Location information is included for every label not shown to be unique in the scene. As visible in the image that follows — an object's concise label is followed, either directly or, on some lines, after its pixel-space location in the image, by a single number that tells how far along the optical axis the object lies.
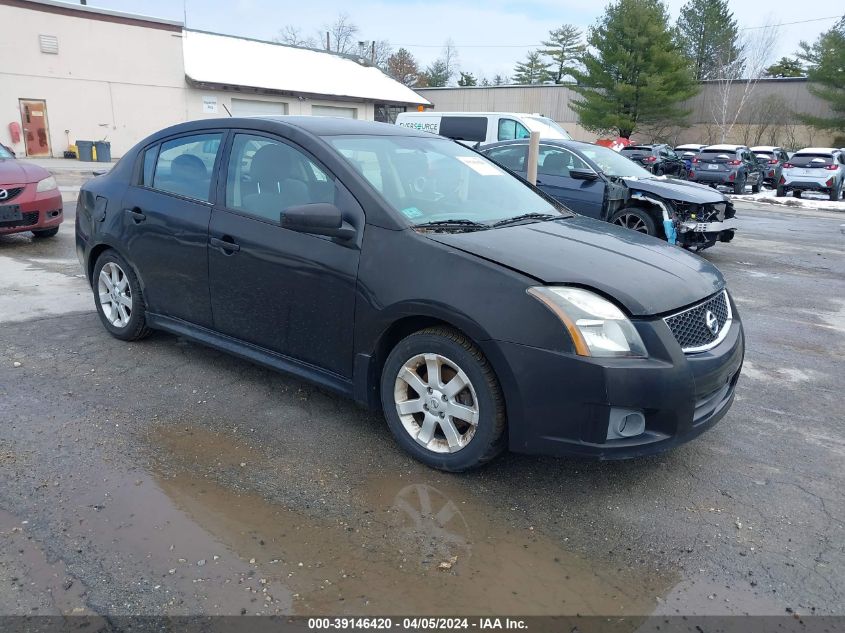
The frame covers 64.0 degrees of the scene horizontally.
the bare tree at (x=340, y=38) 65.62
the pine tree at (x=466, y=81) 76.99
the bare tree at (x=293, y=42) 63.84
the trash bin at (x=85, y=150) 25.33
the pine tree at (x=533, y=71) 73.25
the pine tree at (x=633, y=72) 40.66
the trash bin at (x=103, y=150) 25.56
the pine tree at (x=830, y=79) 38.03
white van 14.65
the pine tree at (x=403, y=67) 68.25
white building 24.84
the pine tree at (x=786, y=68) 56.72
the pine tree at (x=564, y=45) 70.00
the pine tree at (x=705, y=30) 52.69
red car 8.29
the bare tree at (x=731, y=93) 42.16
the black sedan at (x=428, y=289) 2.96
